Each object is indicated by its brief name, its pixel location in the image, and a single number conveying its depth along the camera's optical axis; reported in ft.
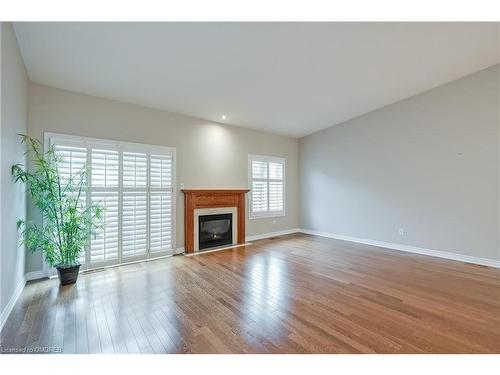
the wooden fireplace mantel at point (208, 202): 15.75
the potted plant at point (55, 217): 9.99
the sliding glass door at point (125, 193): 12.18
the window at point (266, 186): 19.92
